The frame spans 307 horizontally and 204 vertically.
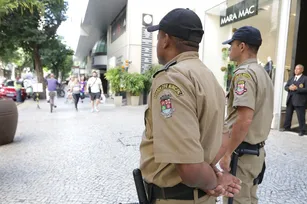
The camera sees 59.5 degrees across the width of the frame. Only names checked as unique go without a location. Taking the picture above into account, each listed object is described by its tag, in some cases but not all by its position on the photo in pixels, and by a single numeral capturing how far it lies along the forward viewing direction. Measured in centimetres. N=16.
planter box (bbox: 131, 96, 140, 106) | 1481
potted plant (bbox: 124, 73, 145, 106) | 1430
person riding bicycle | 1210
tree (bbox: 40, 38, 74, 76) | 2047
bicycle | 1183
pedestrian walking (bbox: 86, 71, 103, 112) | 1195
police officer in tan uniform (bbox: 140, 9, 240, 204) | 119
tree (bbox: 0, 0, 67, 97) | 1752
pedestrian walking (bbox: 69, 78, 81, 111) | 1248
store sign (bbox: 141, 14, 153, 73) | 1572
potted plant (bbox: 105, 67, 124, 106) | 1466
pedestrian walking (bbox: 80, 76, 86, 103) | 1859
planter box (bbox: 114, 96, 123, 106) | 1508
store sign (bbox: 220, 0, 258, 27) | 891
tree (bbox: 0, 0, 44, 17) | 527
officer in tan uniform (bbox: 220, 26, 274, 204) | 203
